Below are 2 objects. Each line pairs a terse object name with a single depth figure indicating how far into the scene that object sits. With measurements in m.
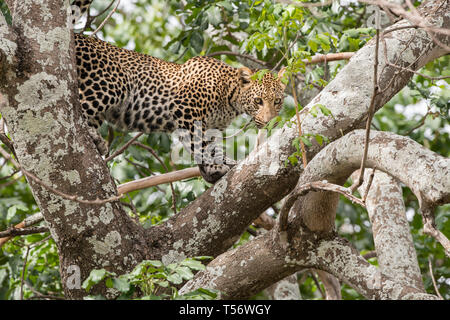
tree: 7.08
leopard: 10.59
